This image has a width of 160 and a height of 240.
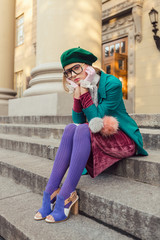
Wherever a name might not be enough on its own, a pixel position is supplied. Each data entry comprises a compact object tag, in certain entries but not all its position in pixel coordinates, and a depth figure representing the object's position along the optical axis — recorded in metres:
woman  1.51
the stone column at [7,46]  7.15
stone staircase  1.27
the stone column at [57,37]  4.39
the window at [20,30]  11.80
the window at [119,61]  7.50
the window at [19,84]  11.92
